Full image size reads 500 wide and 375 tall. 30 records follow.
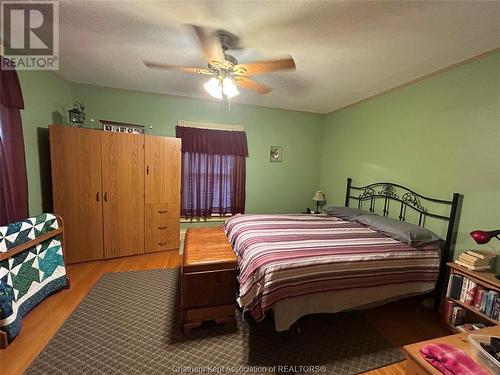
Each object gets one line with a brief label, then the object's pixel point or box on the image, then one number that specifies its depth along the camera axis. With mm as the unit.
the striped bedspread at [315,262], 1600
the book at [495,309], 1644
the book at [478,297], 1761
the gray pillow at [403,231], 2088
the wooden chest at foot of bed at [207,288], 1802
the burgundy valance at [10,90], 1939
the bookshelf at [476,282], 1667
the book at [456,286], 1903
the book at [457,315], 1924
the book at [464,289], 1850
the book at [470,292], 1806
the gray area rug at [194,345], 1528
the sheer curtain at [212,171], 3666
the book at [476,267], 1825
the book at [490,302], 1667
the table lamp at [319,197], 4070
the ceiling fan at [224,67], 1767
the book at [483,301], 1718
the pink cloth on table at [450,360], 993
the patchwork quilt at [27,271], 1676
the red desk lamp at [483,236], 1663
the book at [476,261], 1824
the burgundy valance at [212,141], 3611
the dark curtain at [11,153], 1976
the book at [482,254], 1821
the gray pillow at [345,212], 2965
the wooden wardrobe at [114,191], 2758
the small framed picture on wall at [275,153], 4138
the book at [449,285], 1962
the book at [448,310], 1960
